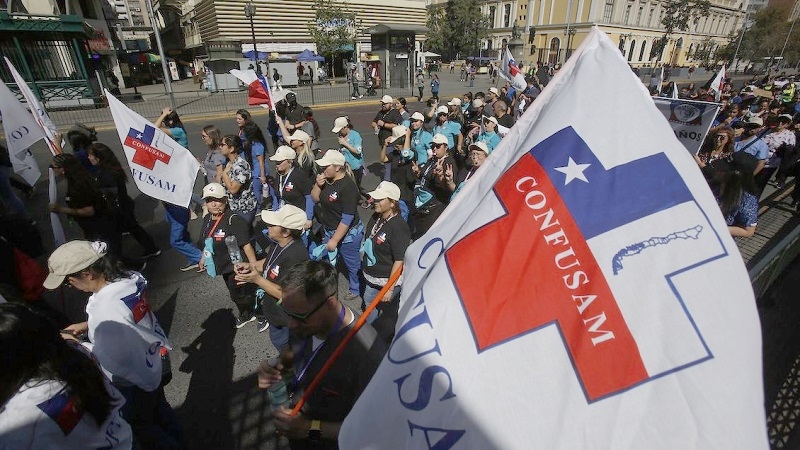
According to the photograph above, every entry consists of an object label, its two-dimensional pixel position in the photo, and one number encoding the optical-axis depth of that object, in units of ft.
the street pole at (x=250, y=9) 61.48
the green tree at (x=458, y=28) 191.31
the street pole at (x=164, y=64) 57.36
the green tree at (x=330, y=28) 94.99
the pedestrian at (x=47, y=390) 5.29
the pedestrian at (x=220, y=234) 12.62
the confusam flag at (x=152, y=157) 15.03
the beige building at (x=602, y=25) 205.67
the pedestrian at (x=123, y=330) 7.79
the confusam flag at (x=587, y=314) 3.52
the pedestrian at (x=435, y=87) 67.72
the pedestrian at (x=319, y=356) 6.74
